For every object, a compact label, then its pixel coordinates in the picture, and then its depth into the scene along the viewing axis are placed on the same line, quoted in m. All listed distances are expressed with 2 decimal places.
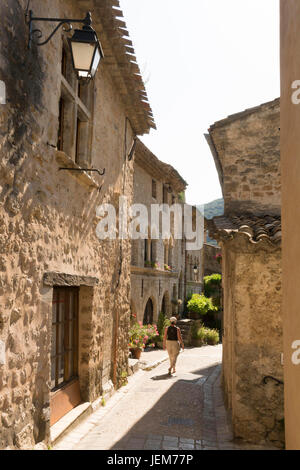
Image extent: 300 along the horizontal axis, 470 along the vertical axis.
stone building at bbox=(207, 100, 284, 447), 5.75
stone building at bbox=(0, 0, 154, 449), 3.73
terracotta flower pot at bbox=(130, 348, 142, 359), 11.84
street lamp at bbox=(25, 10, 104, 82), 4.24
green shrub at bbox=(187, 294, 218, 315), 22.05
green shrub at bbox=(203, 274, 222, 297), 24.94
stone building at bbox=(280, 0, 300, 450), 3.16
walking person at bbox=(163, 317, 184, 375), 10.28
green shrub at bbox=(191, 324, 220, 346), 18.45
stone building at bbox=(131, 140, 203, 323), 16.41
